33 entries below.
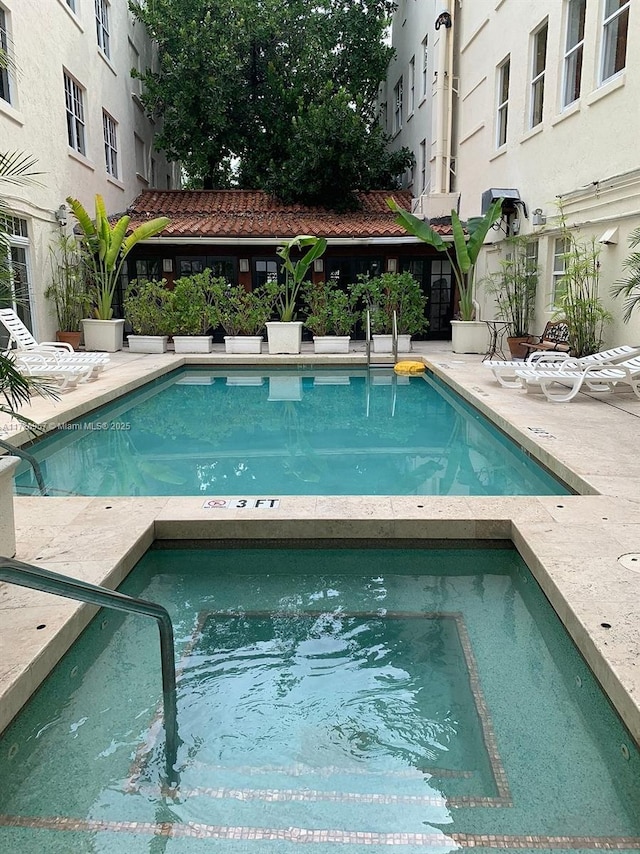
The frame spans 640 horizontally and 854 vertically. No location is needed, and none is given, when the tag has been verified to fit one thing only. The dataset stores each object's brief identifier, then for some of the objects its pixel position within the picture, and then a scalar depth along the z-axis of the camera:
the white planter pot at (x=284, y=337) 15.45
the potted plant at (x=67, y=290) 14.48
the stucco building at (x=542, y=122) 10.25
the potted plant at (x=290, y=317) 15.37
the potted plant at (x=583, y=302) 10.75
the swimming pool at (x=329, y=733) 2.31
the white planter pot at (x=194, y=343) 15.60
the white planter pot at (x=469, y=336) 15.21
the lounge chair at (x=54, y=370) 9.33
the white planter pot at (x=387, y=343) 15.68
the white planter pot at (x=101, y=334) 15.01
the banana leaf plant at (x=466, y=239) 13.90
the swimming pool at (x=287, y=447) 6.27
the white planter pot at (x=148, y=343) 15.66
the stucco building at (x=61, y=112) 12.63
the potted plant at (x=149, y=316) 15.70
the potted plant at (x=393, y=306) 15.67
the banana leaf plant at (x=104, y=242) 14.55
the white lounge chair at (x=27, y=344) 10.48
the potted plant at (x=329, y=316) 15.64
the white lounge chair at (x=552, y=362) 9.07
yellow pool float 13.40
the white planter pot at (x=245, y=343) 15.50
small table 14.48
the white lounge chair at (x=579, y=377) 8.68
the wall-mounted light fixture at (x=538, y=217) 12.97
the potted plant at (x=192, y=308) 15.62
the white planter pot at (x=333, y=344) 15.60
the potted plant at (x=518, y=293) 13.71
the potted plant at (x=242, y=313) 15.57
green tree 19.47
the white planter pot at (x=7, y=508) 3.58
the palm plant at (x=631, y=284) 8.71
